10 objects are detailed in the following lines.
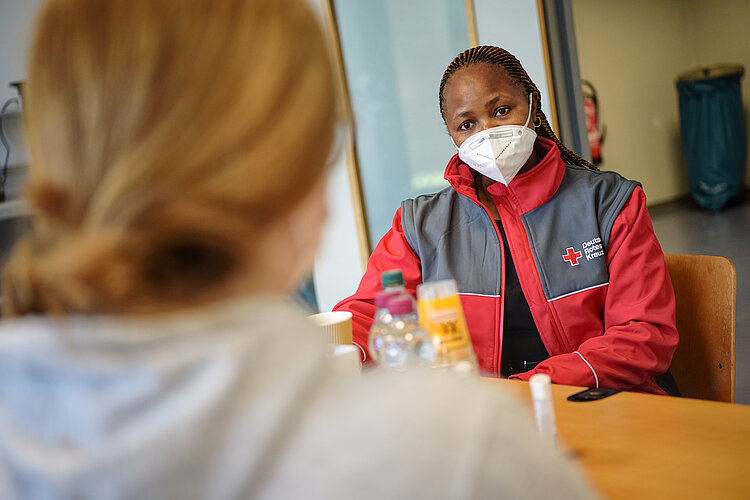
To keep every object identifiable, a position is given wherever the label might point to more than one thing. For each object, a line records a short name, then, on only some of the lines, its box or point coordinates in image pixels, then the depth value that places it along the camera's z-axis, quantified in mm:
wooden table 881
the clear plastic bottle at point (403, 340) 1189
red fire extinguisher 7203
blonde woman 454
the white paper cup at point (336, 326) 1393
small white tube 1012
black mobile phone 1241
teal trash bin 7395
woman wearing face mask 1582
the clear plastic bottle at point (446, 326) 1176
